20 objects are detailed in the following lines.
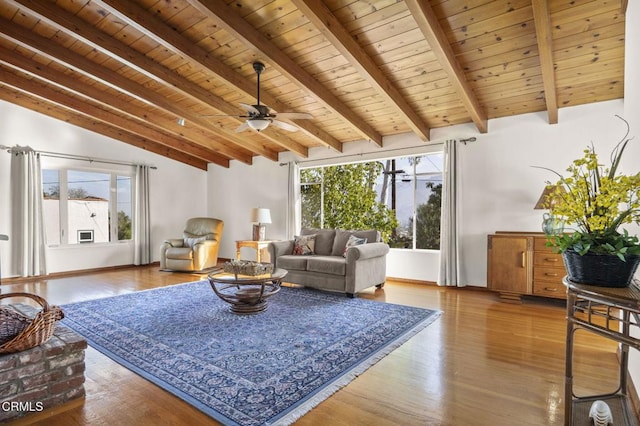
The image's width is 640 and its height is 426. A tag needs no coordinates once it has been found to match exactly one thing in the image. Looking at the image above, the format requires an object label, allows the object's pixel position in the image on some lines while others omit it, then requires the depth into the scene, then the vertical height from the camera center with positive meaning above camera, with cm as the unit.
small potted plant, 143 -10
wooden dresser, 413 -70
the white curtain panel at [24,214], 559 -3
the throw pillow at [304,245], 530 -52
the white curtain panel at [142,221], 708 -19
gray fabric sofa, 443 -70
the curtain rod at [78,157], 561 +101
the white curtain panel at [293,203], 687 +17
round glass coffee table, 355 -93
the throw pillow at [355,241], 491 -43
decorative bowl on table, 372 -63
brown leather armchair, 632 -69
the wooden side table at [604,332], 128 -48
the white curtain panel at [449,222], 506 -16
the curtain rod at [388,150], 511 +105
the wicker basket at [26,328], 185 -67
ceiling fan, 377 +109
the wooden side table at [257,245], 650 -64
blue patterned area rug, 203 -110
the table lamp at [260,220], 667 -16
